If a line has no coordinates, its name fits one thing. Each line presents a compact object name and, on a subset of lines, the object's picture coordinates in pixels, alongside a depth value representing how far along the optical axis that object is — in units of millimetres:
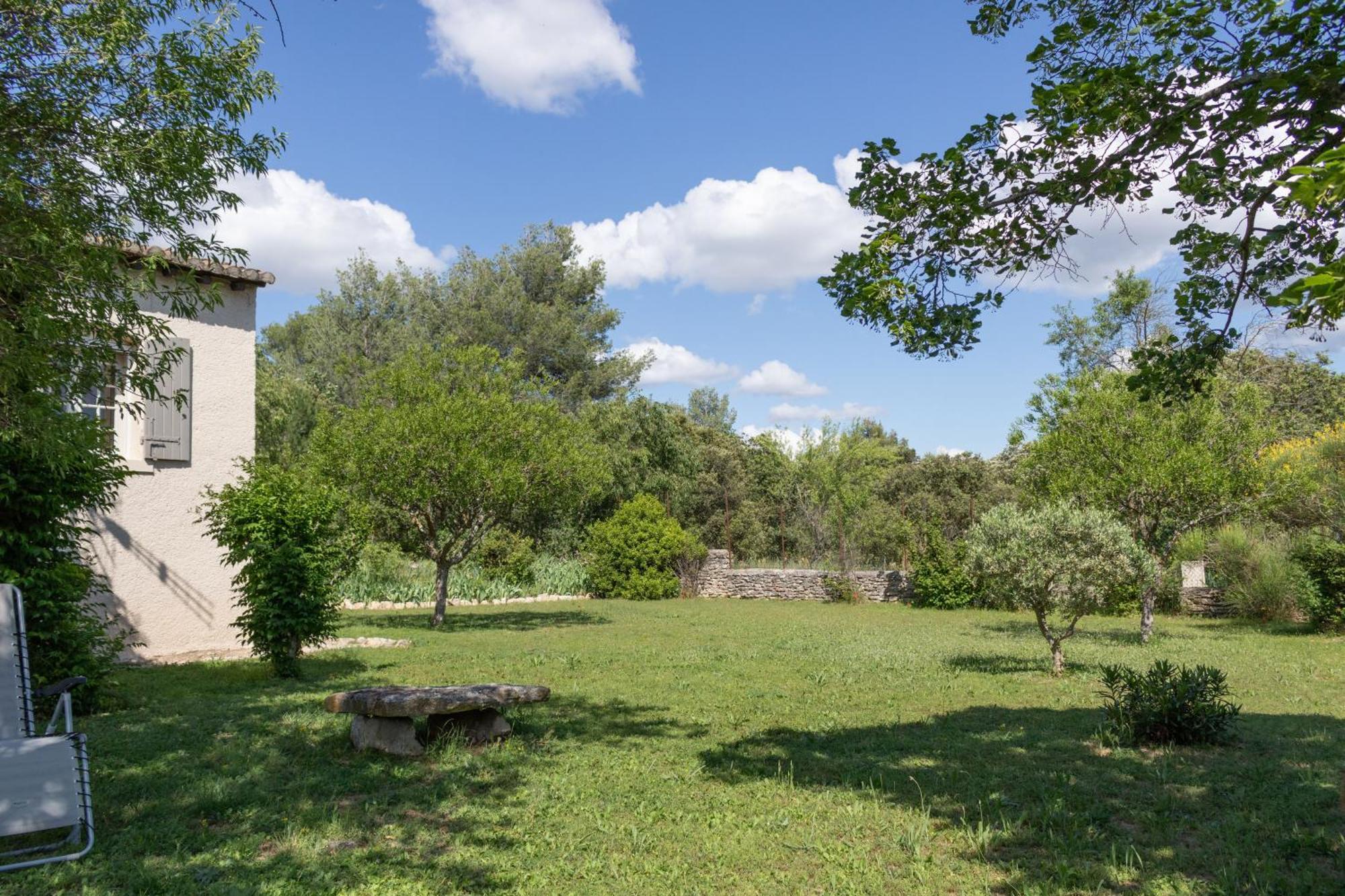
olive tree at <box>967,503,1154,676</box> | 10094
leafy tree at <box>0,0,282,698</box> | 5227
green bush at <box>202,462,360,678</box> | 8586
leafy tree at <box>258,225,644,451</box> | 32750
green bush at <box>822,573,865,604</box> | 23031
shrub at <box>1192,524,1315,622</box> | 16656
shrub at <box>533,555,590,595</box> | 23047
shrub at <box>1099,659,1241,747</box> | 6125
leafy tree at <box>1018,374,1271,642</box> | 13289
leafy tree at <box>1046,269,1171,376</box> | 27609
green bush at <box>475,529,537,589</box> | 22391
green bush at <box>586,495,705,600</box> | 23594
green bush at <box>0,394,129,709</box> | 6582
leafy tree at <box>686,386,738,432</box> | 52844
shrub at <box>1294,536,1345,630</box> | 14586
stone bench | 5699
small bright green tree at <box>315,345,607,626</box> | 14375
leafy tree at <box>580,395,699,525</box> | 27875
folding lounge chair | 3691
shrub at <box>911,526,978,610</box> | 20734
